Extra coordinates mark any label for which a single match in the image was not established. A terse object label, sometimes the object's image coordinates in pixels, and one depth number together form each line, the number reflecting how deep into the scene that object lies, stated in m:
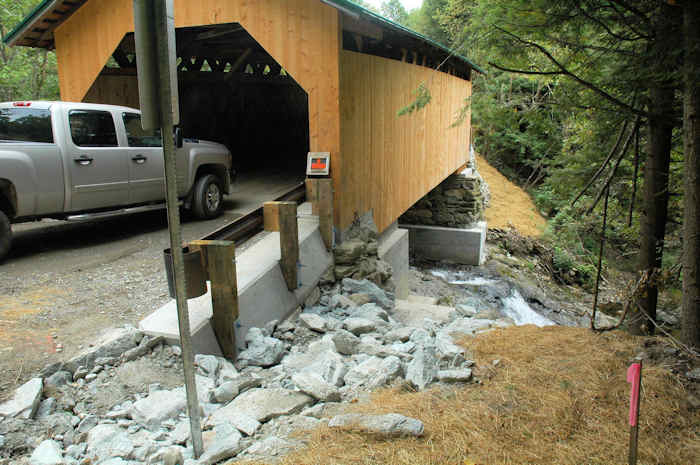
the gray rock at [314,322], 5.26
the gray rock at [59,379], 3.48
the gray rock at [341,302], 6.38
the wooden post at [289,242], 5.50
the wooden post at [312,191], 6.60
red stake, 2.20
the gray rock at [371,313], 5.95
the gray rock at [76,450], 2.90
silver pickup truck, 5.84
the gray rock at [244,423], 3.12
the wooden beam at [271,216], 5.48
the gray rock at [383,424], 2.87
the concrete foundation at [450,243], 16.31
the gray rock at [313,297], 6.16
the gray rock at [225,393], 3.62
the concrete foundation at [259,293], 4.21
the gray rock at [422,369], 3.78
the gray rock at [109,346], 3.71
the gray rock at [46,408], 3.21
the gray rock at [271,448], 2.79
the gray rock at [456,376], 3.73
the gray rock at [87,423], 3.15
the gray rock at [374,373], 3.81
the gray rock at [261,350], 4.41
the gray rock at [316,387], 3.55
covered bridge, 6.75
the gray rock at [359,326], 5.35
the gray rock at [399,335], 5.10
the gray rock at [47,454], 2.77
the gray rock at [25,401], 3.10
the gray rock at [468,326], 5.30
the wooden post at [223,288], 4.15
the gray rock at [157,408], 3.27
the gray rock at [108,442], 2.91
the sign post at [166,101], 2.58
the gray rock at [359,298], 6.57
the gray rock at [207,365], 3.95
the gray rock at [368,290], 6.90
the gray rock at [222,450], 2.81
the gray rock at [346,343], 4.68
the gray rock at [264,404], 3.30
